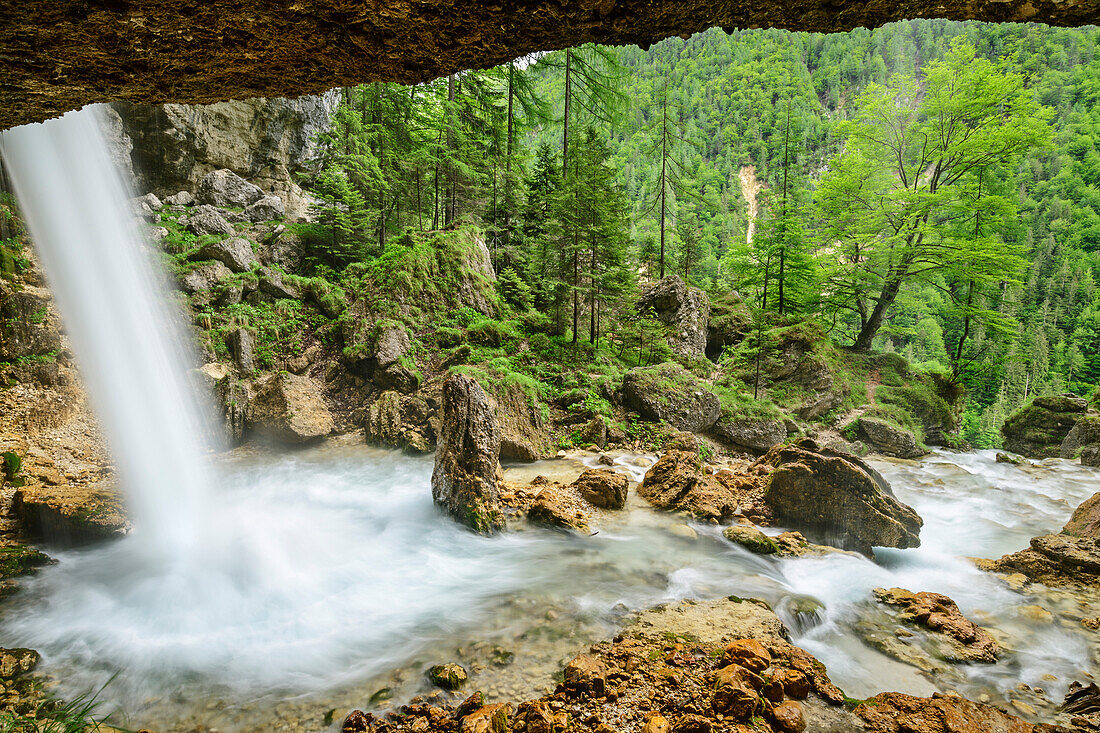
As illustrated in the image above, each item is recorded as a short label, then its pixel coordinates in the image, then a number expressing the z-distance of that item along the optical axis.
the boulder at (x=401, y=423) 10.86
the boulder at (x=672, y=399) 12.22
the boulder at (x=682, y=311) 17.59
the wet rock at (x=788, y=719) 2.98
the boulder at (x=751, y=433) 12.48
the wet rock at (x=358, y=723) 3.36
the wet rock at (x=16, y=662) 3.85
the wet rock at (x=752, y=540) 6.72
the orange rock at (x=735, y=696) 3.00
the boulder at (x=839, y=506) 7.20
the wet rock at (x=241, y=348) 11.19
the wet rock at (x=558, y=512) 7.30
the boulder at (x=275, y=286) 12.68
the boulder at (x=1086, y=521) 6.95
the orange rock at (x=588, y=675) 3.39
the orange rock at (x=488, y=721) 3.07
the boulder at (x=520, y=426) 10.28
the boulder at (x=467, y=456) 7.43
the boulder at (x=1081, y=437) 15.34
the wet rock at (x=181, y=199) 14.61
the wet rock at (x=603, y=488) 8.02
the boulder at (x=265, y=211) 15.88
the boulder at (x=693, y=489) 7.93
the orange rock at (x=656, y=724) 2.89
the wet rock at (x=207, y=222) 13.14
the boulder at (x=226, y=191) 15.68
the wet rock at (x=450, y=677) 3.85
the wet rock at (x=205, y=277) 11.41
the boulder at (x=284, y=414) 10.69
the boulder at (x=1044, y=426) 16.83
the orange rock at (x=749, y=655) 3.50
